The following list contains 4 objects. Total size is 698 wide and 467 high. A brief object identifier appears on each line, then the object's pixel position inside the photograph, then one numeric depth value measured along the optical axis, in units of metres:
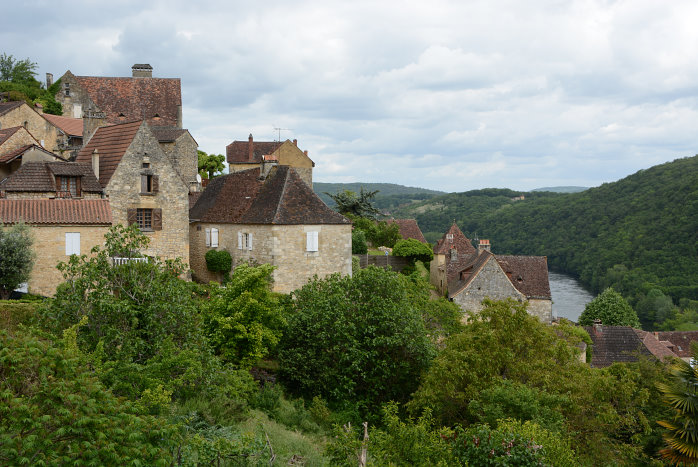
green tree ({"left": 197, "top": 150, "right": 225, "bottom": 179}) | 59.44
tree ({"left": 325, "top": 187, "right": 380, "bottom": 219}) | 62.38
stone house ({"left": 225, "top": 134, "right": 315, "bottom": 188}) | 56.53
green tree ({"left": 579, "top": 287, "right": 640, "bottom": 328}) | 56.06
